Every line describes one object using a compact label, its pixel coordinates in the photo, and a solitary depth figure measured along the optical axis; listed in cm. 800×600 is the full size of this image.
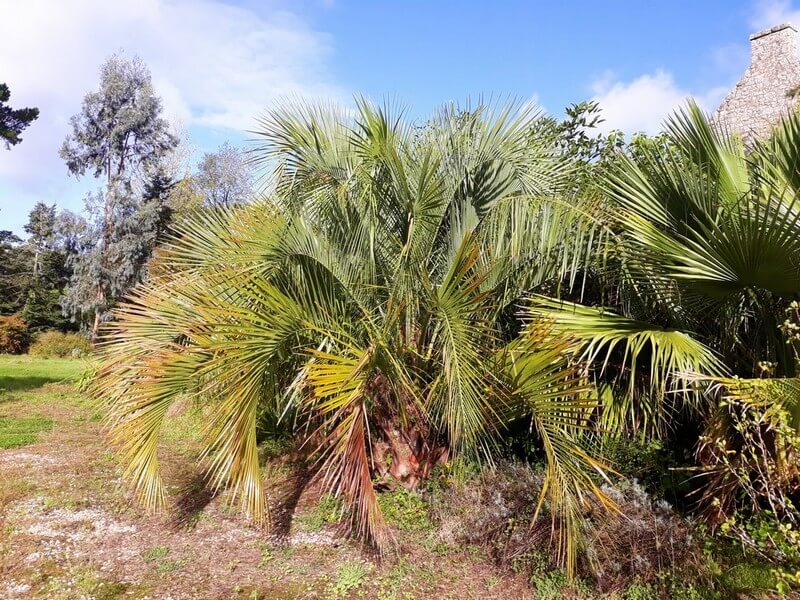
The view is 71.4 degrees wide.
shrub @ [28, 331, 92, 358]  2083
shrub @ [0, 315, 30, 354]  2053
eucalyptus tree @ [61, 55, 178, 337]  2073
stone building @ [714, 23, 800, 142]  1126
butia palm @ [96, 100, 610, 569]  328
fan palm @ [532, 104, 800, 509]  295
